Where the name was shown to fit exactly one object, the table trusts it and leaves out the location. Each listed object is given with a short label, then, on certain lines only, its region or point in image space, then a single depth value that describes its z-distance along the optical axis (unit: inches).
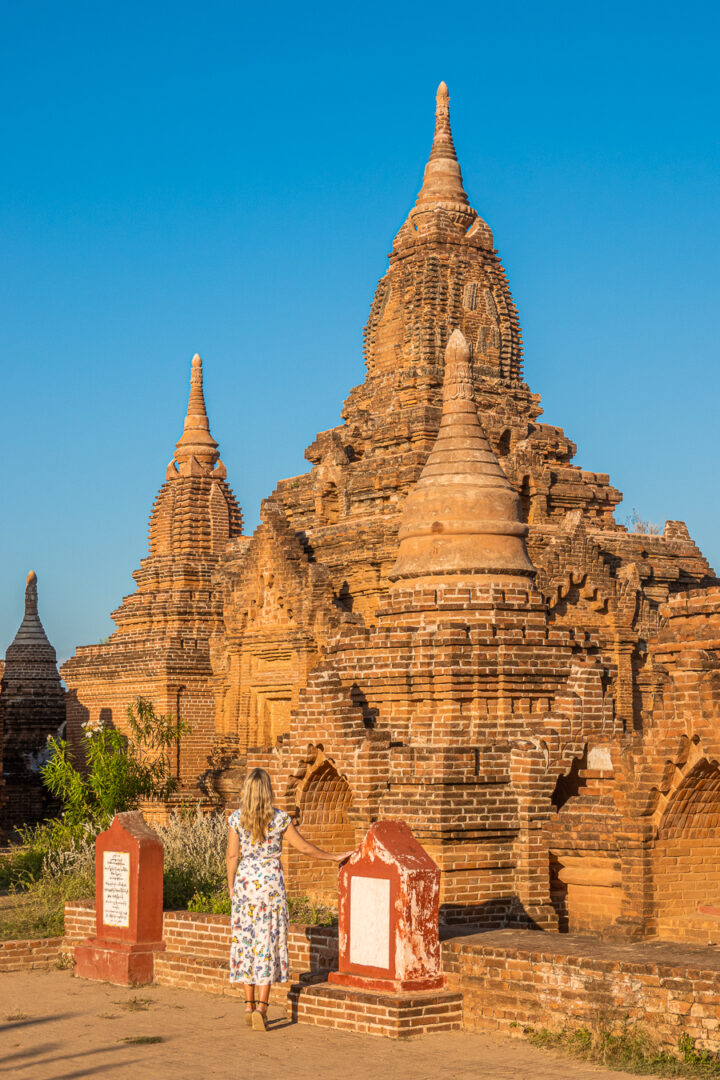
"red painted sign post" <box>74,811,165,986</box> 523.5
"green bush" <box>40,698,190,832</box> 862.5
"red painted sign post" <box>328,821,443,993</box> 415.5
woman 416.8
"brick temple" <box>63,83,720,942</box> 503.2
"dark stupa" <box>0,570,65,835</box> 1599.4
